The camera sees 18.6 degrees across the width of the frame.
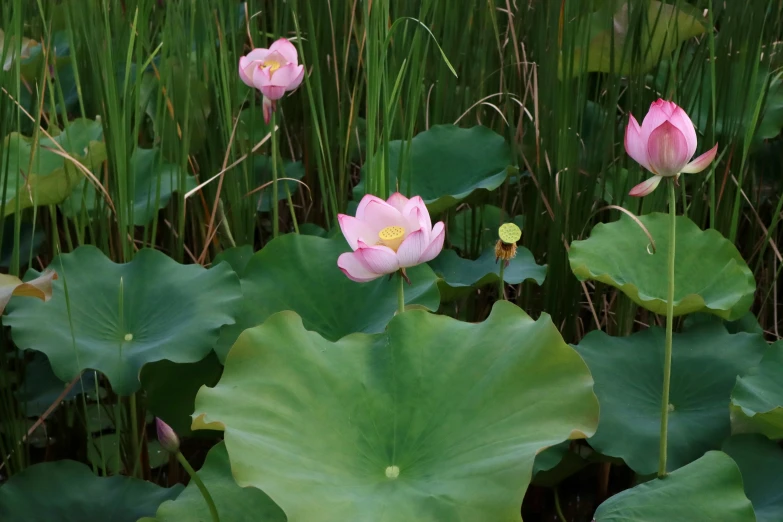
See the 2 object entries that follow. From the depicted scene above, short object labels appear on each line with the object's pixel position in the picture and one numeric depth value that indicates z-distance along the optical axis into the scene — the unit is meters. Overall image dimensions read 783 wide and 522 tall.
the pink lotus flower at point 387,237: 3.30
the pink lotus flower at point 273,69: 3.84
